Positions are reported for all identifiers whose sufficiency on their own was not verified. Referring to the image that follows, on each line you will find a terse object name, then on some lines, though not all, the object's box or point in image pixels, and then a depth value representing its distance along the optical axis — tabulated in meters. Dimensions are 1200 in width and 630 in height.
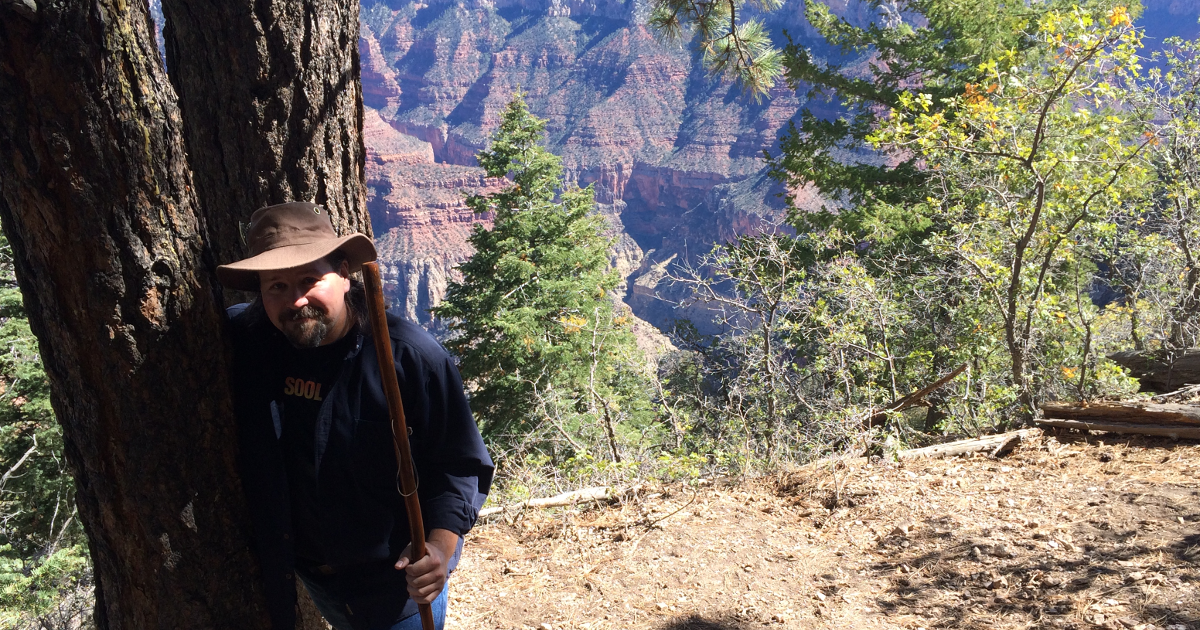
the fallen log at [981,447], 4.55
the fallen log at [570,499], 4.35
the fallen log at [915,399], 6.35
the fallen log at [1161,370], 5.94
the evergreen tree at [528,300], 14.15
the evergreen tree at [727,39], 4.55
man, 1.77
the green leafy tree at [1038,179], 5.55
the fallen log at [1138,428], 4.19
